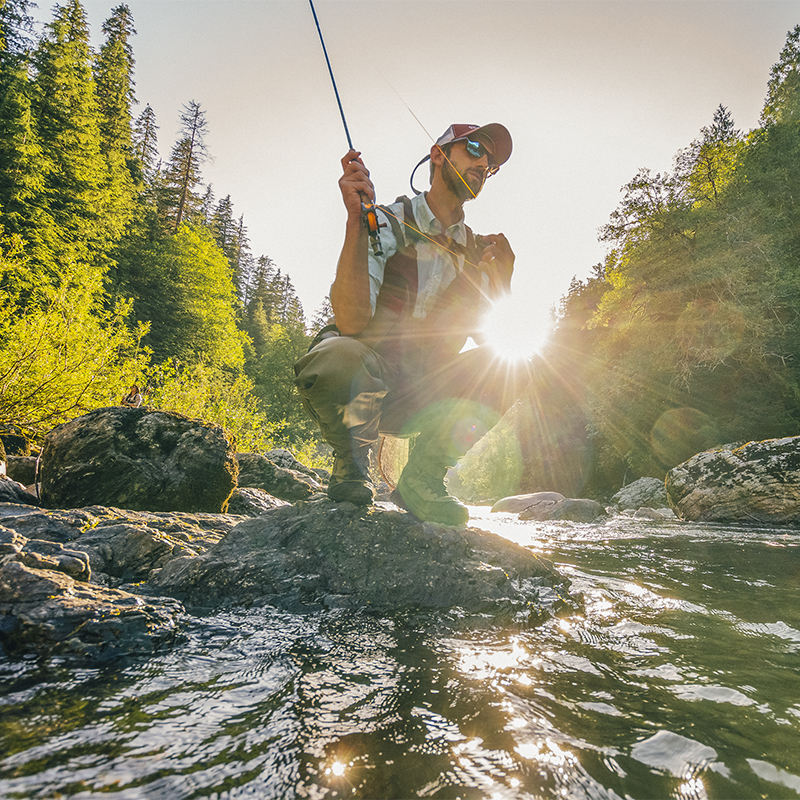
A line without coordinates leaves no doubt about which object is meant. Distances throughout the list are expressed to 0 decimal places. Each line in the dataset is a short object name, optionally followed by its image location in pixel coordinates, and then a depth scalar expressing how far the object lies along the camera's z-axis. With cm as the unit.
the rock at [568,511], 1063
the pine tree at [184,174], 3297
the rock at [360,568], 197
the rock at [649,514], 1069
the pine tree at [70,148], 1716
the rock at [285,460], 1191
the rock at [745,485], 751
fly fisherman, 243
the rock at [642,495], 1522
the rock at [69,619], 128
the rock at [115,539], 226
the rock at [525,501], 1341
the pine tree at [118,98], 2321
